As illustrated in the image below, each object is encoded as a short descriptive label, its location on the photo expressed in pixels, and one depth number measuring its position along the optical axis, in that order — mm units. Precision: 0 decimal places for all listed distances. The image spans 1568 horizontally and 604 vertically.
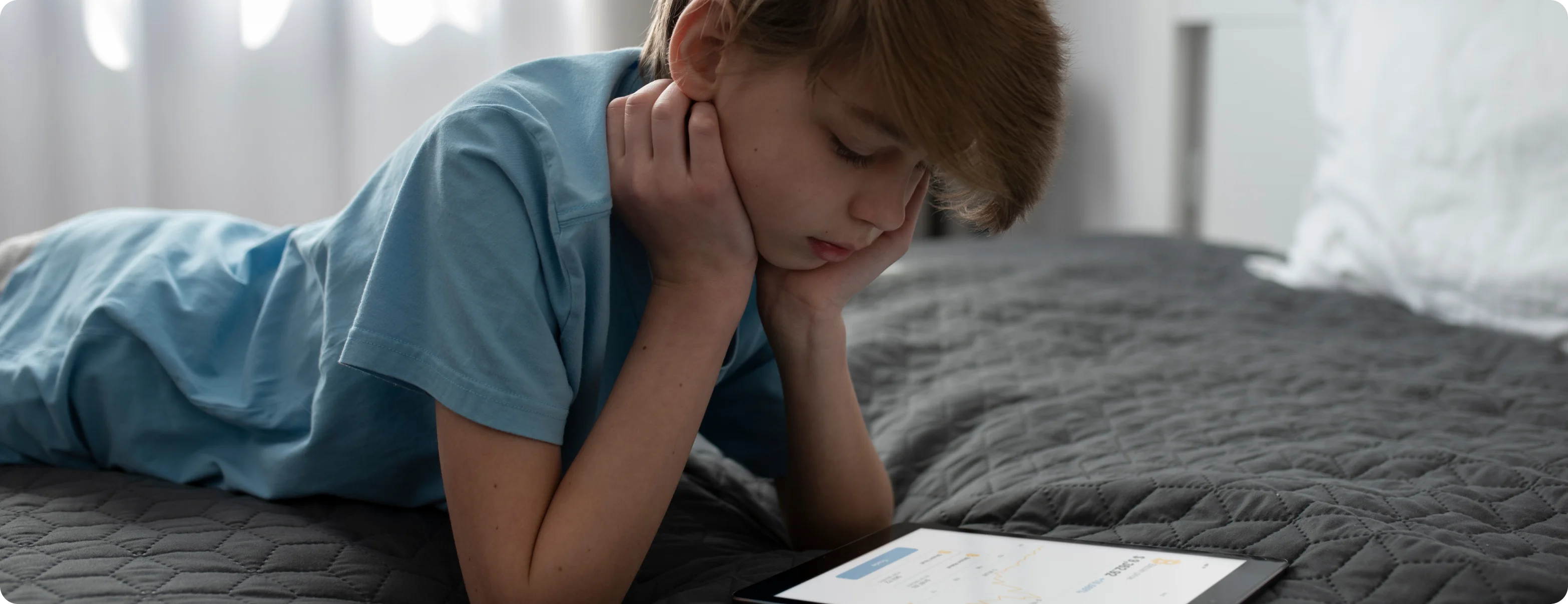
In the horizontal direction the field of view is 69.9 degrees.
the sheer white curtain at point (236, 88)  1943
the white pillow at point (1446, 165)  1252
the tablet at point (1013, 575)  574
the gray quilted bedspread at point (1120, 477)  601
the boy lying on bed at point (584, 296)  587
